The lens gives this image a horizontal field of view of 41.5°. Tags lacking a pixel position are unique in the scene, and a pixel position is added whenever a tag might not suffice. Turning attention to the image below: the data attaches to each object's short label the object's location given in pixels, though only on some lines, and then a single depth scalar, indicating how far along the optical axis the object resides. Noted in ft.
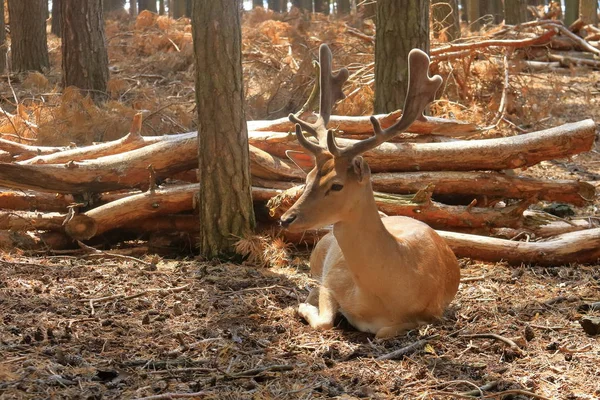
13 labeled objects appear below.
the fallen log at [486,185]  25.66
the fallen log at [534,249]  23.34
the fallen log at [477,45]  35.27
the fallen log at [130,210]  24.50
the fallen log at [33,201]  25.85
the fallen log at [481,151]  25.03
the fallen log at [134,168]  25.05
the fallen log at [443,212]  25.07
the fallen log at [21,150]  27.61
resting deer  17.37
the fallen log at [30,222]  24.80
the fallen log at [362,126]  27.02
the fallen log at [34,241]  24.34
